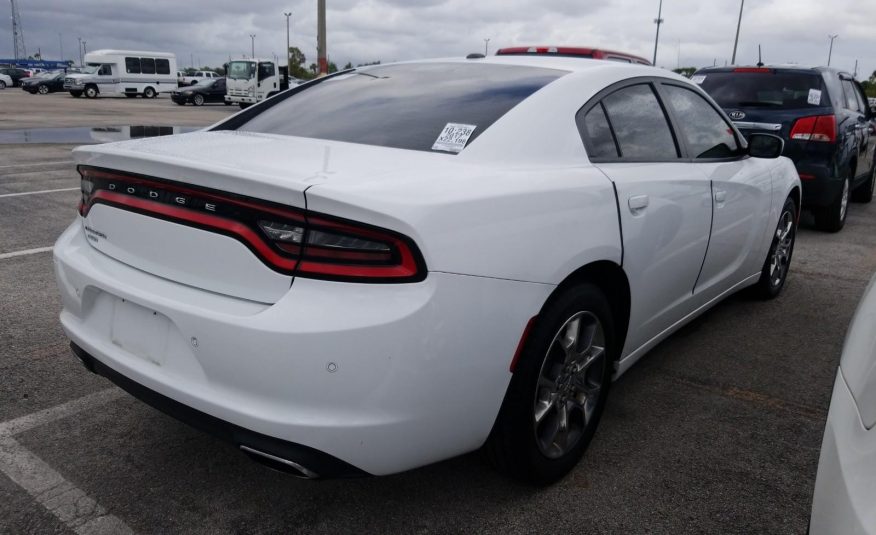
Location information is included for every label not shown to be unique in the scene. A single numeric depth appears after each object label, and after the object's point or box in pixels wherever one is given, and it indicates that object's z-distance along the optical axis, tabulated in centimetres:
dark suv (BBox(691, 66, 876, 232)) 679
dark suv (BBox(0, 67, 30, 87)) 5429
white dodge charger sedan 189
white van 3675
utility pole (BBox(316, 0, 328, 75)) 2258
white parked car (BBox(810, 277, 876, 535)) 123
